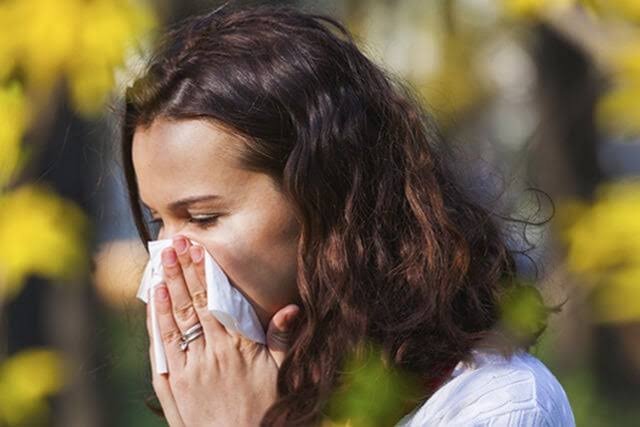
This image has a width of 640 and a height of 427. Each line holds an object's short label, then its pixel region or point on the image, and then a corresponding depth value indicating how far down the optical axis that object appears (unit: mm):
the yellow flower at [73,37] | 5777
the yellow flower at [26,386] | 6246
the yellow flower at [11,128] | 5566
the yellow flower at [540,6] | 5734
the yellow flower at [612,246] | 5582
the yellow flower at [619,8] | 5473
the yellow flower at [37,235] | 5930
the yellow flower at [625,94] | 5352
